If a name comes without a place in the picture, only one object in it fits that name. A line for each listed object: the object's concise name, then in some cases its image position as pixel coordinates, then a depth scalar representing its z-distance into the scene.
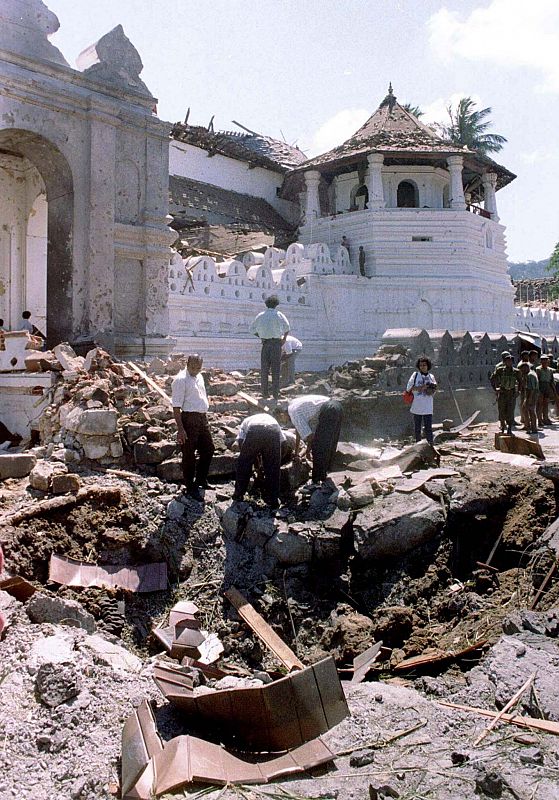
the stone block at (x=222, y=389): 9.23
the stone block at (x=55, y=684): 3.41
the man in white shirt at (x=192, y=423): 6.43
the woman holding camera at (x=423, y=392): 8.91
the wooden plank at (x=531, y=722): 3.30
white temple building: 17.69
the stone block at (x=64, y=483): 6.07
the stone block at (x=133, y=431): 7.13
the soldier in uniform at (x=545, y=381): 12.25
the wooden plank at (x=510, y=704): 3.27
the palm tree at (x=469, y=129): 39.63
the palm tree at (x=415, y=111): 40.50
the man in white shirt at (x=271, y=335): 9.41
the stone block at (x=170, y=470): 6.90
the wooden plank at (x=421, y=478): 6.80
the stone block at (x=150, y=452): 6.99
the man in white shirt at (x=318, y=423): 6.88
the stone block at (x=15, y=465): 6.54
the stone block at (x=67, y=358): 7.78
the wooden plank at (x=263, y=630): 4.84
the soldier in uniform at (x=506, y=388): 10.84
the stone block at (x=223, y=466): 7.17
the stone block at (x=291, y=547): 6.06
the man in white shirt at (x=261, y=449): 6.34
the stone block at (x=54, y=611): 4.39
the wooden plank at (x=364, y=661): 4.55
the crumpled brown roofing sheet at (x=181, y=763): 2.90
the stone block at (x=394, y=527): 6.21
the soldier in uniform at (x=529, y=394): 11.40
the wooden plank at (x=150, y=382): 7.79
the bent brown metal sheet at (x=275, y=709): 3.45
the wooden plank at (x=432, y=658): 4.67
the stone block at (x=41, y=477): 6.11
